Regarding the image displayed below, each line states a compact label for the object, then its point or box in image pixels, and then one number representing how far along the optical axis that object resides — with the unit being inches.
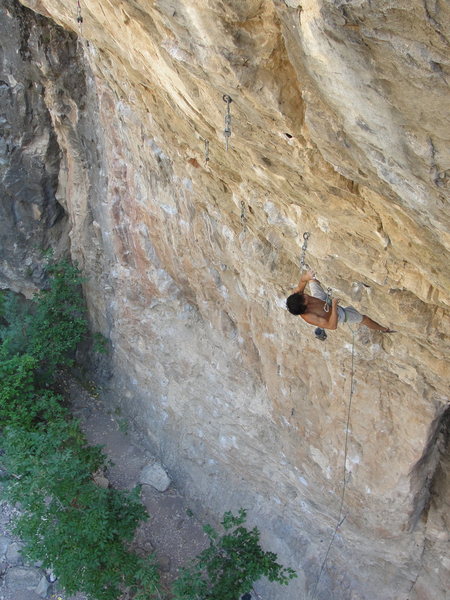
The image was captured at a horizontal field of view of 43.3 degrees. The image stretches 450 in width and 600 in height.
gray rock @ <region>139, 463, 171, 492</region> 273.7
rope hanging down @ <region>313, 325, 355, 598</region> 172.9
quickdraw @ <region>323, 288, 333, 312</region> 147.5
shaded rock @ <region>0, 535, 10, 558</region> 246.7
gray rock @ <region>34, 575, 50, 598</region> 233.1
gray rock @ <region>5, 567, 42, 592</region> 236.5
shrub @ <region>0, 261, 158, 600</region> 209.2
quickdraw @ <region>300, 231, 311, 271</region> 140.8
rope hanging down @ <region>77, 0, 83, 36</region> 156.0
